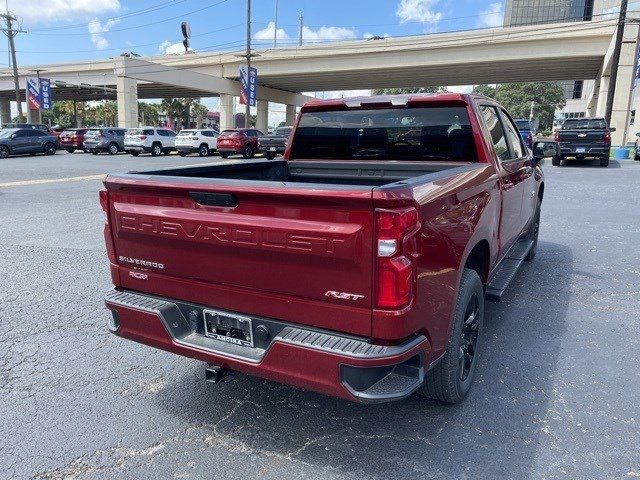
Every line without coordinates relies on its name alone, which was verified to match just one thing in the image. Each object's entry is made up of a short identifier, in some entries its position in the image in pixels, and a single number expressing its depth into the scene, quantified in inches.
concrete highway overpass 1237.7
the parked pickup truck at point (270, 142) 1119.0
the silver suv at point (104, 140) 1193.4
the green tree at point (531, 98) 3284.9
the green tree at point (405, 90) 2416.3
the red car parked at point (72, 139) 1277.1
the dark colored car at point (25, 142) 1058.1
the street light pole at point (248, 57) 1424.7
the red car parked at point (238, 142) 1061.1
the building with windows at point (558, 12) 3680.6
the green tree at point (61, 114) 3764.8
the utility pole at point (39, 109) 1813.5
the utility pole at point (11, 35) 1798.0
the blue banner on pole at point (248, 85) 1501.0
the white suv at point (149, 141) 1143.6
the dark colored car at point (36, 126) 1275.2
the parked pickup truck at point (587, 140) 788.0
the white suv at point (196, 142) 1146.7
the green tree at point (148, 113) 3603.8
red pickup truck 89.3
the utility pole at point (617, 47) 986.1
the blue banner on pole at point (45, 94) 1727.0
